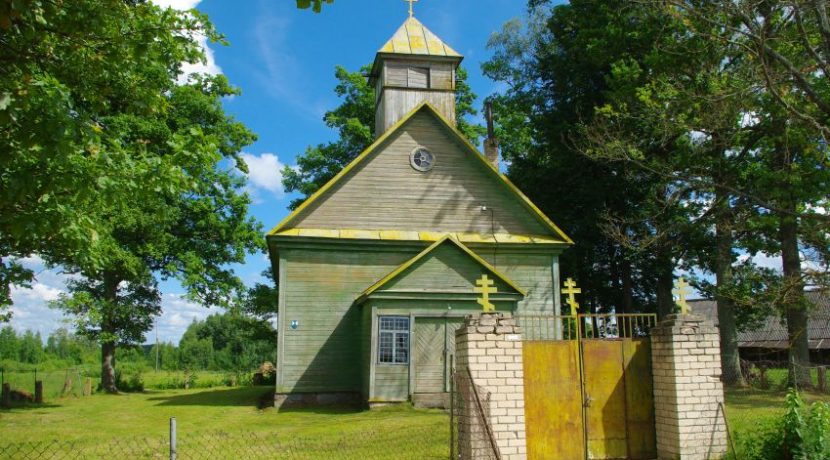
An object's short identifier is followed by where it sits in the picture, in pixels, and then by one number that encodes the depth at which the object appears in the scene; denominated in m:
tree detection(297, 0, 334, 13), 5.44
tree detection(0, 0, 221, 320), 7.24
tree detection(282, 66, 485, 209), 35.09
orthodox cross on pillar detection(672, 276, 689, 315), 10.05
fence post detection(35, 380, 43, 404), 25.52
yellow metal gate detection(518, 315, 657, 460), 9.48
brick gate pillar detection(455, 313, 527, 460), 9.00
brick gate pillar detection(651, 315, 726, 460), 9.46
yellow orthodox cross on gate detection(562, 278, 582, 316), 10.31
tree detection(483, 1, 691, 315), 25.38
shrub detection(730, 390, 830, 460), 8.44
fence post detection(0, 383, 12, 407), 23.97
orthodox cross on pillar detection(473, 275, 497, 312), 9.48
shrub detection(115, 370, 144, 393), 32.34
